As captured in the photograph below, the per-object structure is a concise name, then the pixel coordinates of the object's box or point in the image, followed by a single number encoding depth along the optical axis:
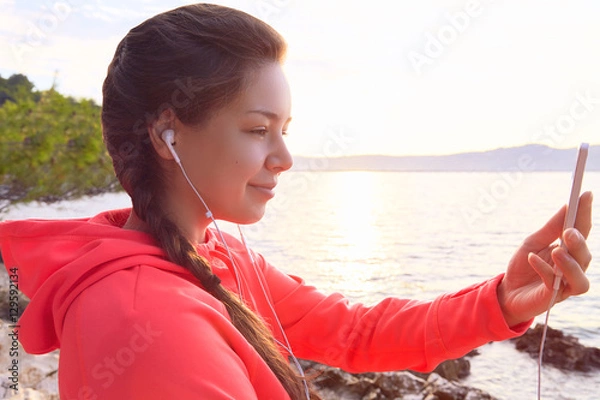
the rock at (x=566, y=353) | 6.48
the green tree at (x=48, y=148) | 6.36
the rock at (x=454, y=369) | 5.82
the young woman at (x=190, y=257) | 1.00
